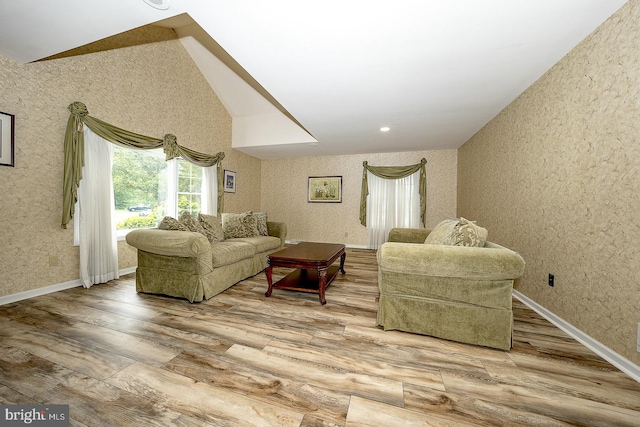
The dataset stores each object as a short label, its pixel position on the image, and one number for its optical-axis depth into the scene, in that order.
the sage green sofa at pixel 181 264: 2.31
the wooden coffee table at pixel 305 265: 2.42
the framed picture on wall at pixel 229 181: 5.02
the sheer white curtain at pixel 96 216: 2.73
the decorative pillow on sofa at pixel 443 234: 2.04
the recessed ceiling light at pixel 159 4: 1.51
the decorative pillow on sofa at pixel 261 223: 3.87
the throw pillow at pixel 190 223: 2.87
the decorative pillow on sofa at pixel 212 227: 3.14
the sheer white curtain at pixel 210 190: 4.50
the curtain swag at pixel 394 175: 5.32
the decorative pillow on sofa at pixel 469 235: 1.86
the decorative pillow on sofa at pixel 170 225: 2.62
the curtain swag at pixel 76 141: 2.56
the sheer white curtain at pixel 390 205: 5.45
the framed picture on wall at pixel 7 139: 2.19
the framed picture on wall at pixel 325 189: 5.93
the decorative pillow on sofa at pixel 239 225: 3.54
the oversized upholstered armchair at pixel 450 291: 1.62
